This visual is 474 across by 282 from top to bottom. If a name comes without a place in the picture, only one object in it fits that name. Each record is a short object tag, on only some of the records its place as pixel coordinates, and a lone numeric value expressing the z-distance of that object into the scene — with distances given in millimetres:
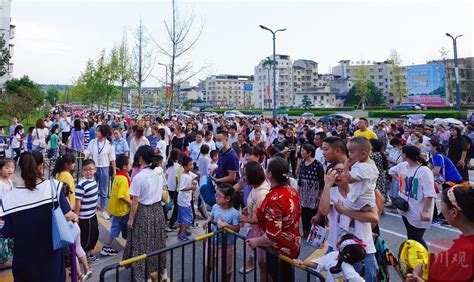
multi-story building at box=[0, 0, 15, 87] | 64606
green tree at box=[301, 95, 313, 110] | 76875
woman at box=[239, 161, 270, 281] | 3670
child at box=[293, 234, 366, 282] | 2428
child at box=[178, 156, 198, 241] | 5863
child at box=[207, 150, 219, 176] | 7117
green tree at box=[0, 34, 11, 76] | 33856
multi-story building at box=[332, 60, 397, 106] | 104469
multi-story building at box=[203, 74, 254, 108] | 142000
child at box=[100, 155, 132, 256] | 5039
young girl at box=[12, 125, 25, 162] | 12391
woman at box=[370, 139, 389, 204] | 6570
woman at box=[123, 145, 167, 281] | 4328
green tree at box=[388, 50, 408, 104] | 68438
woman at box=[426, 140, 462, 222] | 6633
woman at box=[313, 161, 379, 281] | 3098
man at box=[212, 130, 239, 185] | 6230
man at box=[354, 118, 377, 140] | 8991
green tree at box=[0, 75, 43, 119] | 25472
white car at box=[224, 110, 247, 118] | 47059
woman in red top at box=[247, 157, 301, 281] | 3096
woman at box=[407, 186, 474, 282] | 1994
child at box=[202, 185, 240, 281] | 3996
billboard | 69062
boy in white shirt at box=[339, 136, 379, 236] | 3100
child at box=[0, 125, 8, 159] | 10851
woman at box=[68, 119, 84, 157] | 10953
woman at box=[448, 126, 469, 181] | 8688
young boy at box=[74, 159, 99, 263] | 4570
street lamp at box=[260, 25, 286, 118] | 26562
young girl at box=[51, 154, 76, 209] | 4621
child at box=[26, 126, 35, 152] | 11914
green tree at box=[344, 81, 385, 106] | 75938
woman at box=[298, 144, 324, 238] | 5691
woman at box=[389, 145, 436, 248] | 4293
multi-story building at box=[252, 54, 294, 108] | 109750
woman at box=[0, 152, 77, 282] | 3068
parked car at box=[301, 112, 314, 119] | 48375
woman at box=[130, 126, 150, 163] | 8344
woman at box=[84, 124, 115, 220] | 7445
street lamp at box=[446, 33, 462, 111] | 28994
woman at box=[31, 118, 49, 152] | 11023
